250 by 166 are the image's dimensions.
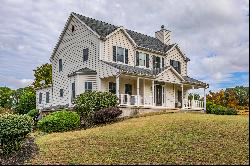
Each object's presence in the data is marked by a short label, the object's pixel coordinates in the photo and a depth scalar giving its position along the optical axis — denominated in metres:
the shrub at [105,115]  13.28
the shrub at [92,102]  14.18
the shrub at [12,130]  9.45
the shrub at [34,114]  18.11
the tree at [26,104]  21.58
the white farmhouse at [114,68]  16.65
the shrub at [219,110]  18.88
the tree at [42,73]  27.58
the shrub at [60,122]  12.88
